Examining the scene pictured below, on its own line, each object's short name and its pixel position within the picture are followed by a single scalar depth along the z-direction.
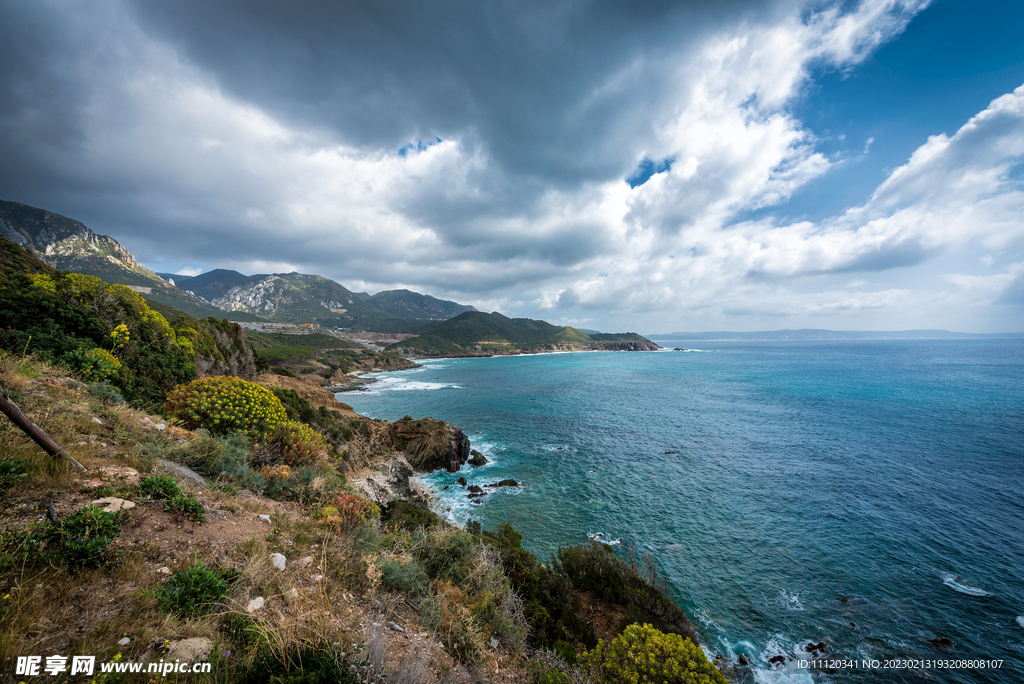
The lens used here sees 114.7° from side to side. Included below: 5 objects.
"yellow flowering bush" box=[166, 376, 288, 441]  11.67
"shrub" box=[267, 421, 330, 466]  12.10
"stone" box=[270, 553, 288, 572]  5.62
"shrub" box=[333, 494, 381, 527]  8.88
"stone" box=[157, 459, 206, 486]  7.20
